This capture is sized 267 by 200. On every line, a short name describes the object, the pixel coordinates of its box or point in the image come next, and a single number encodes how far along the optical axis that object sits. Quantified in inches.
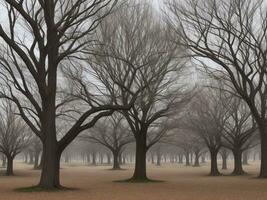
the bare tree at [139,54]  1113.4
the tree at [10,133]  1723.7
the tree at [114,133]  2095.2
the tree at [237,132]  1615.7
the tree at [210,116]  1646.2
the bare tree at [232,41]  1041.5
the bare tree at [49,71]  853.8
